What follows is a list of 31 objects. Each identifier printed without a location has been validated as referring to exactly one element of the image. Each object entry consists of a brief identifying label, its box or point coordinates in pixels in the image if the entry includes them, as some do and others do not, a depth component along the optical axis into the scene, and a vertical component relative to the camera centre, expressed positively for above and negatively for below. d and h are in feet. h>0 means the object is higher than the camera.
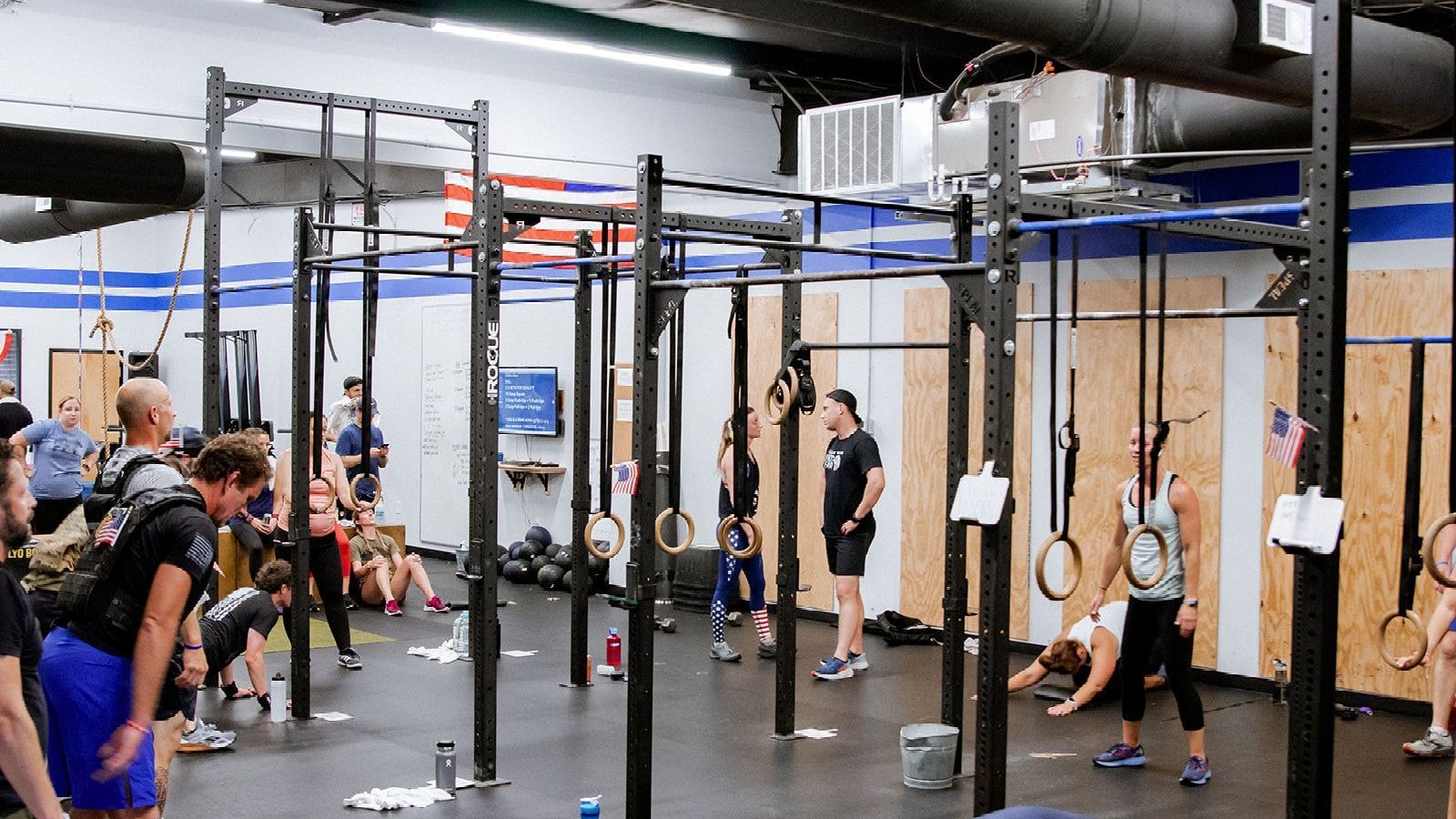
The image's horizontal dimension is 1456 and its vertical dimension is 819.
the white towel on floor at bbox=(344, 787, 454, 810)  18.16 -5.44
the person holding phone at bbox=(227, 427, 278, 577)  31.58 -3.64
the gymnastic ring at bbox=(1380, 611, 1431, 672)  15.80 -2.70
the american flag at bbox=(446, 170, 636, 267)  34.86 +4.37
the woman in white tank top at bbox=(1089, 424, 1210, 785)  19.51 -3.06
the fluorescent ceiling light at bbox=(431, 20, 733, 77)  31.01 +7.31
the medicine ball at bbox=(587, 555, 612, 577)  37.40 -5.07
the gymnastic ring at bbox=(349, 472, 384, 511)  21.01 -1.97
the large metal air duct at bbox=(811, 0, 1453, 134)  15.40 +4.00
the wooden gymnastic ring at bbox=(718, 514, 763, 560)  18.98 -2.16
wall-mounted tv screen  41.65 -0.92
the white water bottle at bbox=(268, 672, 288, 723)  22.82 -5.24
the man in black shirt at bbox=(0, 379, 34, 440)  31.89 -1.16
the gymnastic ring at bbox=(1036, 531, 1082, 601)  13.73 -1.74
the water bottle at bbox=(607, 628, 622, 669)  27.20 -5.21
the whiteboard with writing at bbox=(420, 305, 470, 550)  44.04 -1.72
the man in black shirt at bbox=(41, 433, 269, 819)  11.87 -2.34
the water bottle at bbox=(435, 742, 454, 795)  18.71 -5.12
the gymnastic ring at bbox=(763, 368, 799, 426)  19.13 -0.33
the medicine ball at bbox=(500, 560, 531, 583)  39.63 -5.48
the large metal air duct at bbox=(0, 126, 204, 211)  23.11 +3.29
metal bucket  19.44 -5.12
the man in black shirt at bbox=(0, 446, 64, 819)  10.30 -2.35
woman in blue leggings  28.71 -4.32
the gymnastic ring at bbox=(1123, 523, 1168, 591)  13.23 -1.63
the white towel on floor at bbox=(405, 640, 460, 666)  28.43 -5.65
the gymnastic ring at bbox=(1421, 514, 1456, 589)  11.94 -1.43
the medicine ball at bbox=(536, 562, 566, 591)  38.36 -5.46
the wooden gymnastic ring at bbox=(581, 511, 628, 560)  19.42 -2.25
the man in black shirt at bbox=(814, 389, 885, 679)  25.95 -2.28
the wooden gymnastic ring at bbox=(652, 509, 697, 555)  17.46 -2.01
